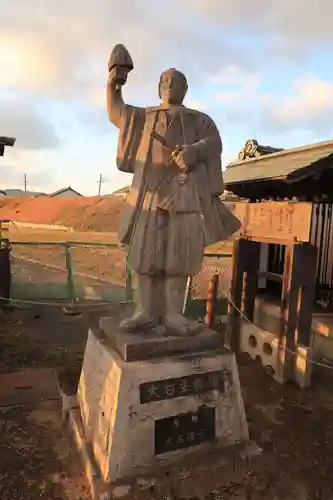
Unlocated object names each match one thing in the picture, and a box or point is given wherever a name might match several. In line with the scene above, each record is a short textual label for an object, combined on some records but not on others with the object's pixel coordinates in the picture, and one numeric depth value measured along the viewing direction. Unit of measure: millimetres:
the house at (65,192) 73500
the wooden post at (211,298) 6656
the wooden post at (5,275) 7985
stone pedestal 2799
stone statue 3127
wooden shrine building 5121
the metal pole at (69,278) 7773
